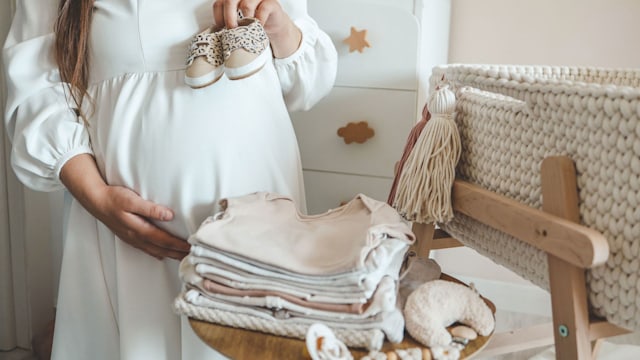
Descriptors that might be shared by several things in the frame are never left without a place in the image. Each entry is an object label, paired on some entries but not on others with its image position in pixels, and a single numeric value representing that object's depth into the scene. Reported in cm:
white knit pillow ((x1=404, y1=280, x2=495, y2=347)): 69
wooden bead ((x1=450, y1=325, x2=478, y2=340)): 70
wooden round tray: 68
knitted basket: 66
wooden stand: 70
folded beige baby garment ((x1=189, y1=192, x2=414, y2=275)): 71
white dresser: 125
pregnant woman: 93
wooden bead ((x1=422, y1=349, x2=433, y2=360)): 67
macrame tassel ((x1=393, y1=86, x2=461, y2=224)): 89
